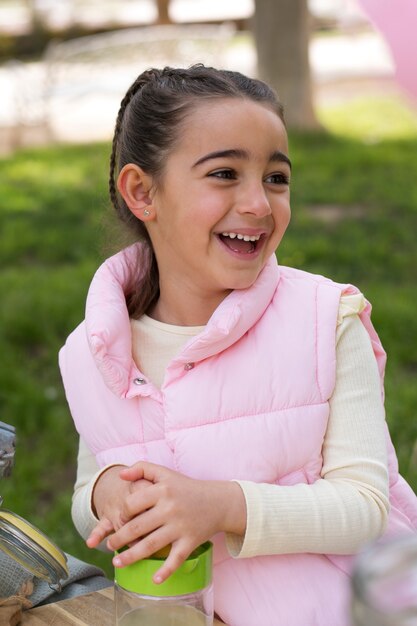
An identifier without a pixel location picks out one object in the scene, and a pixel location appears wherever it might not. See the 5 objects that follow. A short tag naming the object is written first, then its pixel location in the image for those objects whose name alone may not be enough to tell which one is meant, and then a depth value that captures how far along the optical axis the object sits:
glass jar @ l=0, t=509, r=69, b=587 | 1.62
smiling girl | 1.71
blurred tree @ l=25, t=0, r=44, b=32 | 14.66
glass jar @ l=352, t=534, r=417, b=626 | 1.01
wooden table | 1.69
